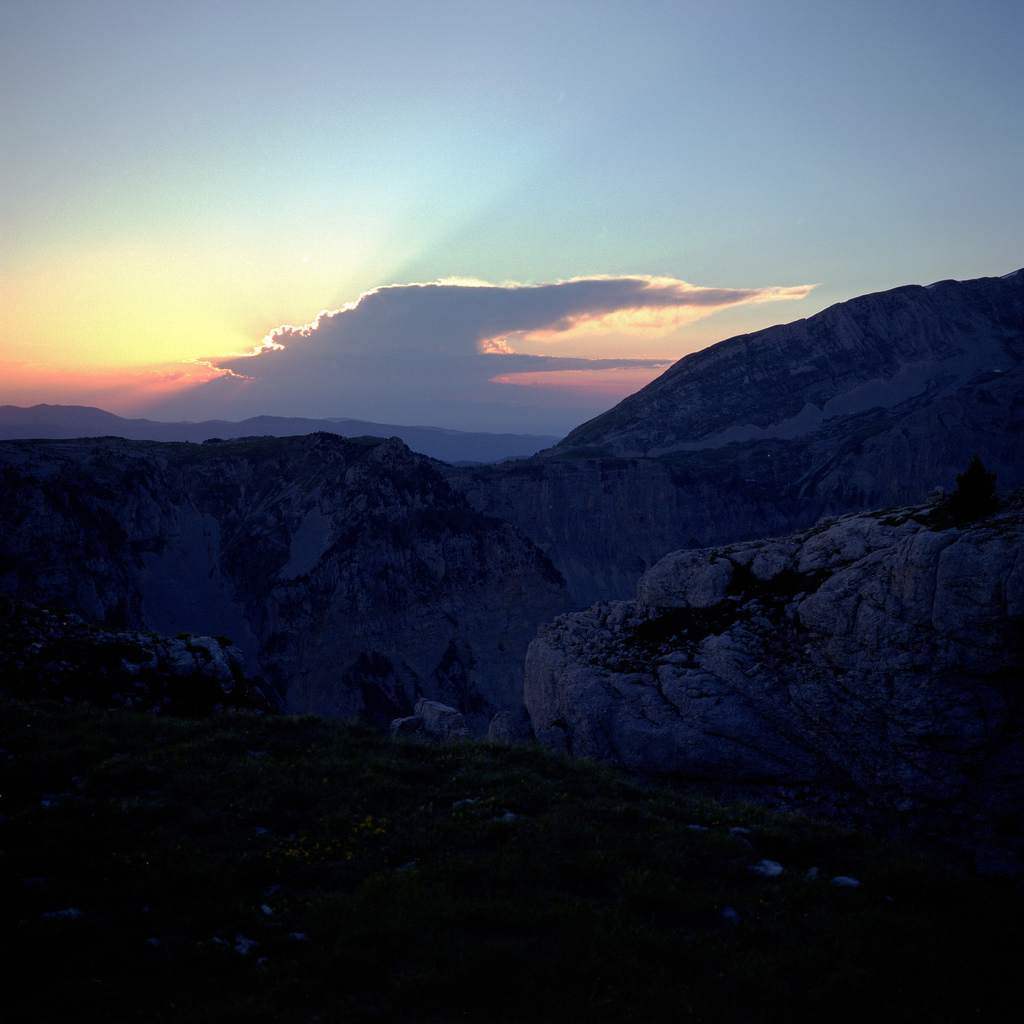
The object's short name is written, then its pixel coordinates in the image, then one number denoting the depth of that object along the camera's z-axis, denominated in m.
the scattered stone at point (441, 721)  31.03
